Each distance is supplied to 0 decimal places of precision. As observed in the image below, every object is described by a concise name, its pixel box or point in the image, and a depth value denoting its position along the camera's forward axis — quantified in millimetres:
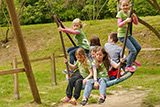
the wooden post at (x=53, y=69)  8023
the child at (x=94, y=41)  4516
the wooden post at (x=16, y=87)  6207
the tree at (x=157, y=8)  7061
